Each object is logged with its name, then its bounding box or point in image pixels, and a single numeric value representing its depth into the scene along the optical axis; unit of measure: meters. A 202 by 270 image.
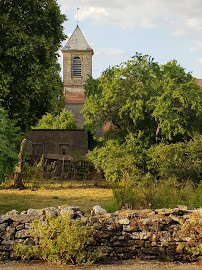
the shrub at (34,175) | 23.95
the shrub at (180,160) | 22.44
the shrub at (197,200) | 12.62
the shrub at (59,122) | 49.41
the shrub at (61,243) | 7.52
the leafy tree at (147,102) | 23.98
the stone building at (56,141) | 37.84
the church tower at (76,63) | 75.62
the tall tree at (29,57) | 19.11
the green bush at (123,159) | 24.08
